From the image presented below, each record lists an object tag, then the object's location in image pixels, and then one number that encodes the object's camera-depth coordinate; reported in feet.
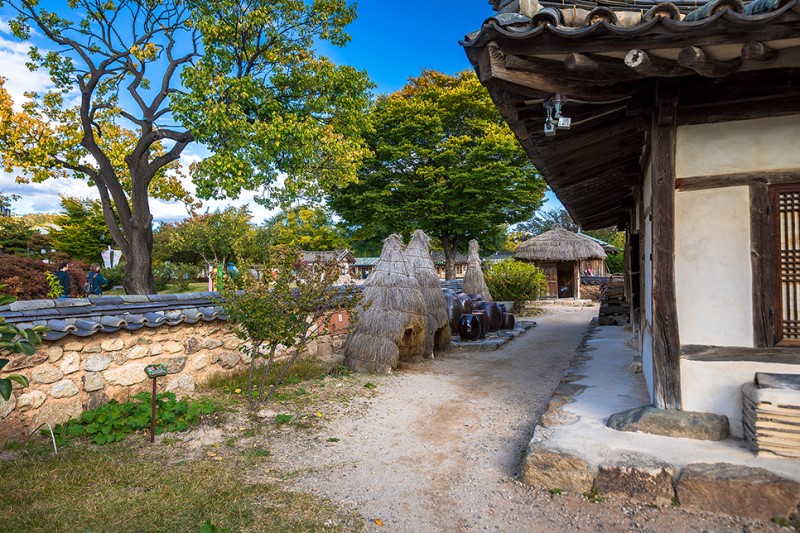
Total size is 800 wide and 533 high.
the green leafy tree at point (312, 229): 100.37
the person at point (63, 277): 35.58
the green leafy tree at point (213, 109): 34.17
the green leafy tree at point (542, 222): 150.71
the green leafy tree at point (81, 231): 87.25
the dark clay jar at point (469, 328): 33.88
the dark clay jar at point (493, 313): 38.14
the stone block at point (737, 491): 8.46
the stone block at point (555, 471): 9.85
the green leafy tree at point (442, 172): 66.69
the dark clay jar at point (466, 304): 36.37
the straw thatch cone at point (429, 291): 28.19
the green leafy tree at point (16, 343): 5.74
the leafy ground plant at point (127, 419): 13.83
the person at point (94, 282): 35.81
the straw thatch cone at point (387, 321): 23.67
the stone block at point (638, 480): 9.22
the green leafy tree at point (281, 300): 16.76
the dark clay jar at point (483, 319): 34.78
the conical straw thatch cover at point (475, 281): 48.61
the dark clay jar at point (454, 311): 35.70
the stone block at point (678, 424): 10.57
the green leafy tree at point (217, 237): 81.10
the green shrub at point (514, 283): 54.08
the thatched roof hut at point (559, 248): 70.54
